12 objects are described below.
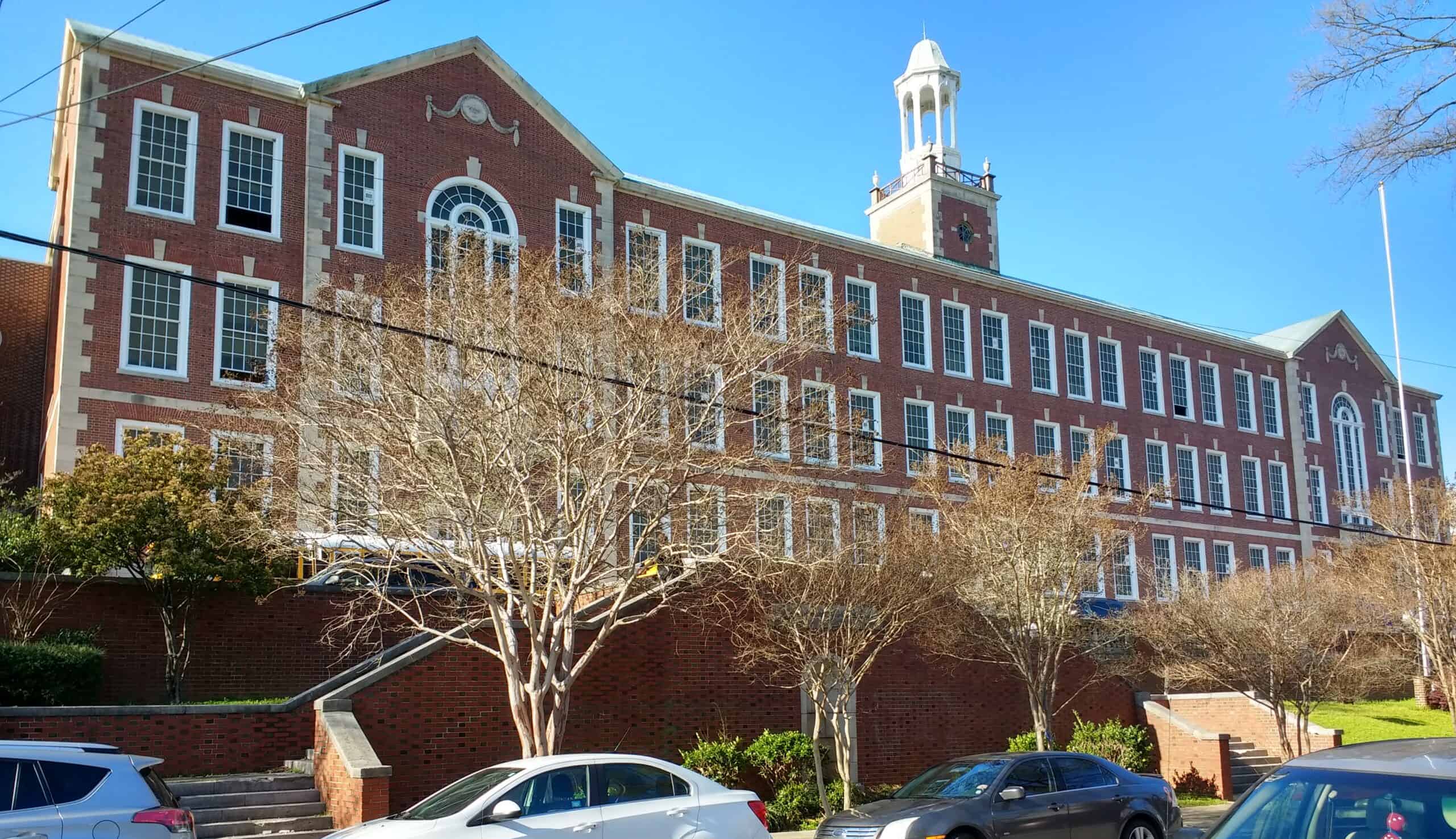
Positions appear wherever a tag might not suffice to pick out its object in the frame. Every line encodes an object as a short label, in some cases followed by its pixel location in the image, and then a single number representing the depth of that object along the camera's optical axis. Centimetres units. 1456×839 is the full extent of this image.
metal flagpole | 2753
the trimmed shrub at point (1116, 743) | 2520
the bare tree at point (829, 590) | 1931
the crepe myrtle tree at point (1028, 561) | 2152
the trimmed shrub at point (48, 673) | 1786
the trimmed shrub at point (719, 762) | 2038
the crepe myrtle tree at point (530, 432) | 1738
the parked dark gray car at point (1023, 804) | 1341
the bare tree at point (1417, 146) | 1144
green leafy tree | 2042
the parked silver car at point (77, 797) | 934
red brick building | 2628
